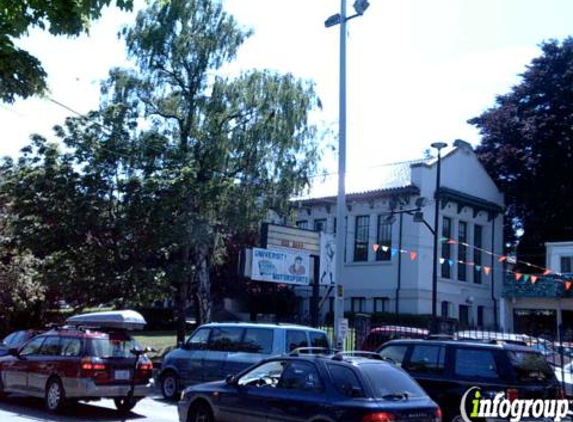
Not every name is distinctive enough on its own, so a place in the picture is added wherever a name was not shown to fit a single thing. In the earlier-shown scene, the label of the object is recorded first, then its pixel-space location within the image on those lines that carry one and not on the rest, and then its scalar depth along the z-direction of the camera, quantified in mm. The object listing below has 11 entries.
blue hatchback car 8555
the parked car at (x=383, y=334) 19312
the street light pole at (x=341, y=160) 17084
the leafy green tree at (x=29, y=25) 8188
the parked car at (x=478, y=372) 10695
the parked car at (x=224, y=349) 14578
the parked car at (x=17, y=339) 18003
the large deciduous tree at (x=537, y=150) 42875
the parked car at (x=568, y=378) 13230
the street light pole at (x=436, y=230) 25547
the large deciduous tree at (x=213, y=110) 25625
